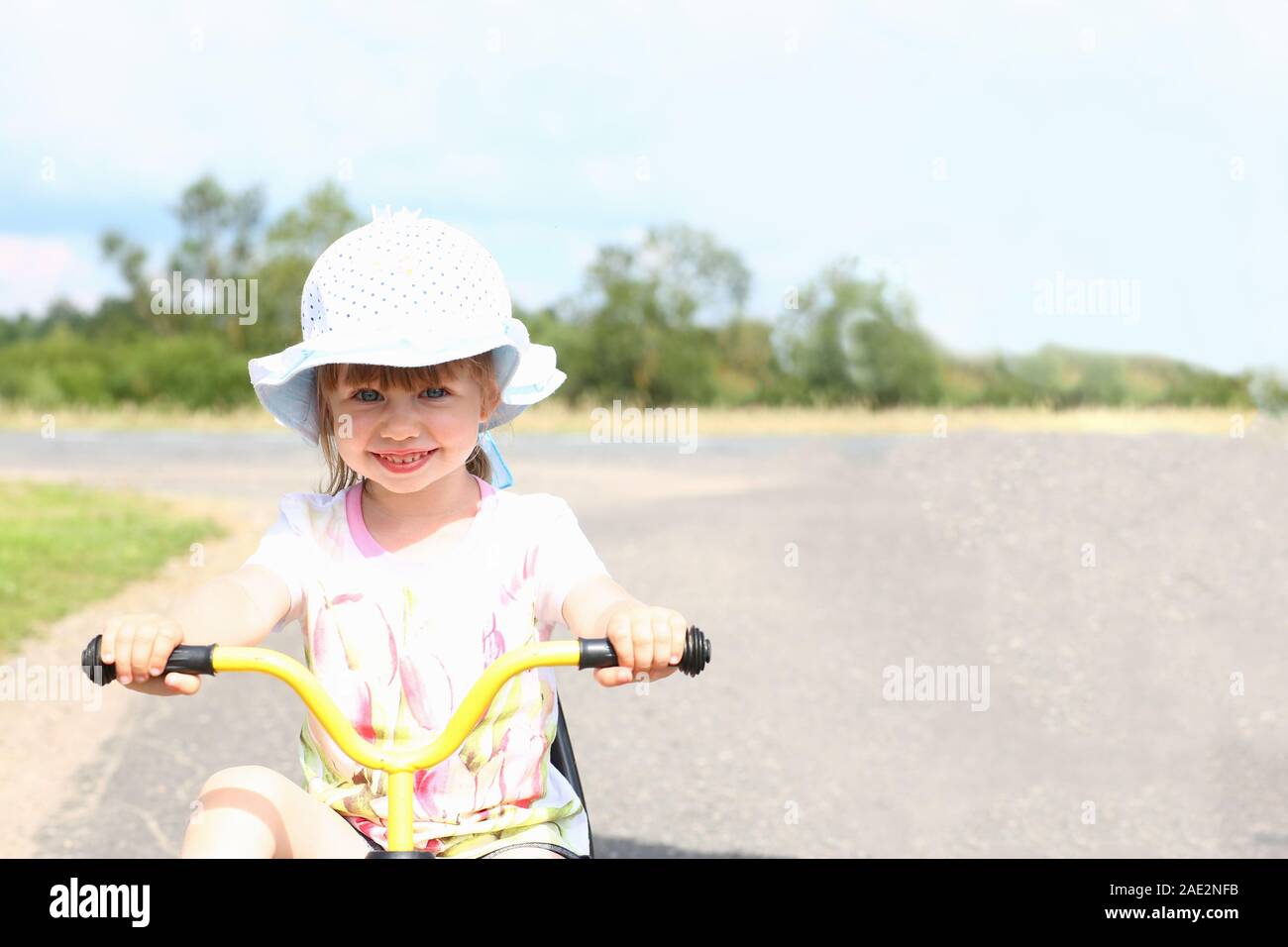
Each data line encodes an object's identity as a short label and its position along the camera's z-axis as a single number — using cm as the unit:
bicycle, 215
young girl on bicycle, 247
